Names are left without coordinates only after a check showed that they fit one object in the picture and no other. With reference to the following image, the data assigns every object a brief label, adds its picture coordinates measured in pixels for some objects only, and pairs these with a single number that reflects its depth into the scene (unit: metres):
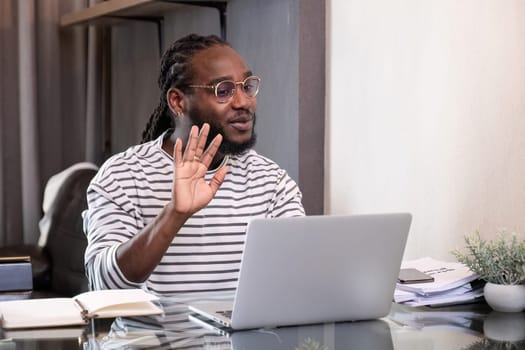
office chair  4.88
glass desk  2.51
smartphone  2.99
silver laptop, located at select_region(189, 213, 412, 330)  2.58
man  3.18
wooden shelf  4.66
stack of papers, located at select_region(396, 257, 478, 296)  2.92
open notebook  2.63
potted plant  2.84
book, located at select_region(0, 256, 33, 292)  2.99
